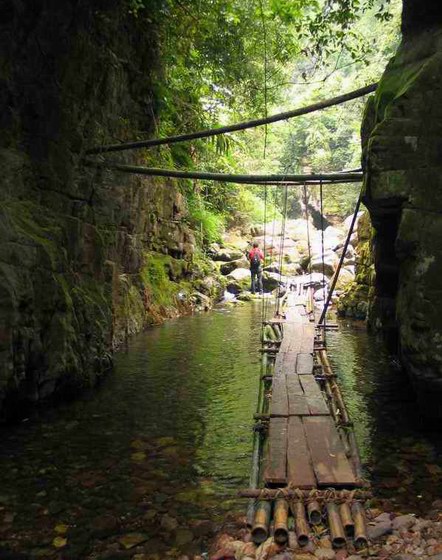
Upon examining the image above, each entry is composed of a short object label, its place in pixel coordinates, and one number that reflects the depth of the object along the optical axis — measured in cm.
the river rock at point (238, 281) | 2158
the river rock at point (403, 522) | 362
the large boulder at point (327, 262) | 2201
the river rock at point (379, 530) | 348
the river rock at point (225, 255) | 2436
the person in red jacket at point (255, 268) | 1926
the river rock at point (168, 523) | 391
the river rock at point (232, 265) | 2339
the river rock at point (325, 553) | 318
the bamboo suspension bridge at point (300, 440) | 354
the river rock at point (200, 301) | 1738
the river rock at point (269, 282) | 2215
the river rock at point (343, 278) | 1927
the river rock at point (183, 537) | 372
